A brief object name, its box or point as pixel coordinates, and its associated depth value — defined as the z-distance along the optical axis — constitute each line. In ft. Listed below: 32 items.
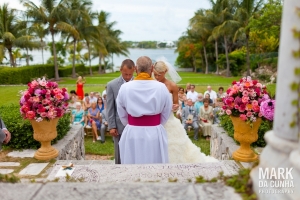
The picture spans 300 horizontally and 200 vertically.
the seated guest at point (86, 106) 31.30
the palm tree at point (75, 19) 97.66
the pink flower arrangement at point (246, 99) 13.98
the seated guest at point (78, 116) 31.45
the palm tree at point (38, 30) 96.65
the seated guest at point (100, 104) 31.55
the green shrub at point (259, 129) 16.96
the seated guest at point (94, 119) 29.68
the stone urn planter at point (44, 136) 14.83
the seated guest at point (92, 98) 34.42
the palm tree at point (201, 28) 131.23
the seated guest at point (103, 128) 28.73
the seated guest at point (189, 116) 30.37
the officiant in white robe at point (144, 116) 11.98
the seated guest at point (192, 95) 36.98
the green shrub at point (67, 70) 118.97
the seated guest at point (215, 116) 31.57
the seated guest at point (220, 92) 39.68
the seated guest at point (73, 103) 34.99
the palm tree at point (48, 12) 94.79
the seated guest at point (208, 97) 33.05
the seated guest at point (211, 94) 37.91
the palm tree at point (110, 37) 151.43
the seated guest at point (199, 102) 33.04
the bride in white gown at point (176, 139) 15.38
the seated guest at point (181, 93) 35.32
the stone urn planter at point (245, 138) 14.30
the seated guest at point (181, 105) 33.85
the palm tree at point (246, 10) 104.22
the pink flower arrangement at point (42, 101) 14.53
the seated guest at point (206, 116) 30.37
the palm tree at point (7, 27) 91.60
